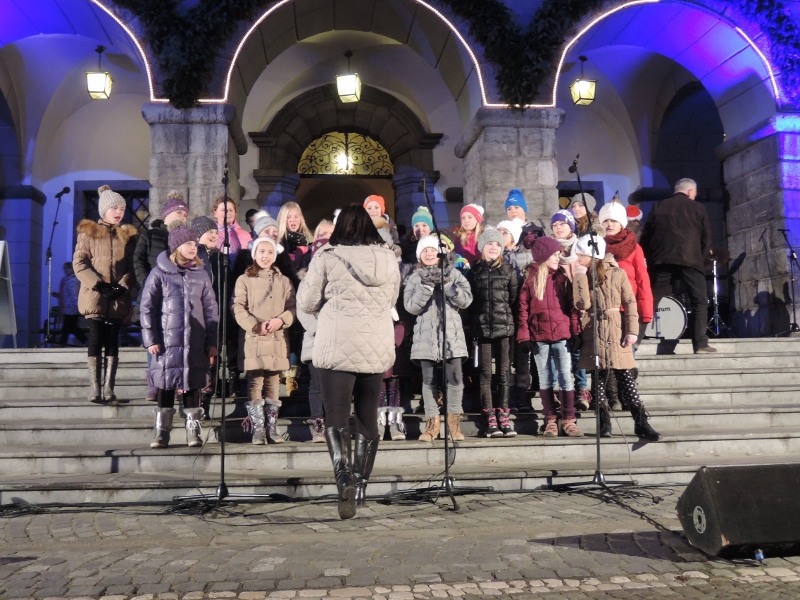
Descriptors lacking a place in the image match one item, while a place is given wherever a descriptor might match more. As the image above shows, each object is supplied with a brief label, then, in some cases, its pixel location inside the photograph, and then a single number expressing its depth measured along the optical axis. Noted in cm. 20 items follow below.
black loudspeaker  387
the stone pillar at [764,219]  1212
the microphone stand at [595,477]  595
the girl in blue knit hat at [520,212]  947
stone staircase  600
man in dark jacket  935
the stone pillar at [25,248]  1520
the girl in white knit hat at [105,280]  764
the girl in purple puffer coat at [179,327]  669
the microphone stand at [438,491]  561
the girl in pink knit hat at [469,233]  856
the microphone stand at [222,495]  542
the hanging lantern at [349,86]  1413
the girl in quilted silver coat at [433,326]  715
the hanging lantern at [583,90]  1461
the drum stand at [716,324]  1259
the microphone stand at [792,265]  1163
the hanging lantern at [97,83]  1420
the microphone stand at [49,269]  1276
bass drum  975
